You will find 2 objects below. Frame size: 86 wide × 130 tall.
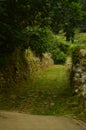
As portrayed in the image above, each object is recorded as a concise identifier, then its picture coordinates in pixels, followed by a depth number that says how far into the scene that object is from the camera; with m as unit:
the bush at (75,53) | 12.60
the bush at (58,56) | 27.00
